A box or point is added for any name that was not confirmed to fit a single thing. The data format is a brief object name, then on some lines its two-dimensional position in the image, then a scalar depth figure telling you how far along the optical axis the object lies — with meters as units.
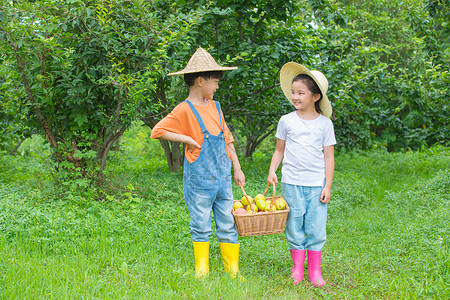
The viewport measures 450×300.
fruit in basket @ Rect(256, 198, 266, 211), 3.22
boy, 3.15
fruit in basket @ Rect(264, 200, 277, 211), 3.23
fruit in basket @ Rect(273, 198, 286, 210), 3.29
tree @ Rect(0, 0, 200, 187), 4.56
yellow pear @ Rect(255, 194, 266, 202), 3.27
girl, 3.33
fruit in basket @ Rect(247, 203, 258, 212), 3.23
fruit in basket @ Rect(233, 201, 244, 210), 3.33
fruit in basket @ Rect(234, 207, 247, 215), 3.19
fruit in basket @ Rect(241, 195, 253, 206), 3.25
